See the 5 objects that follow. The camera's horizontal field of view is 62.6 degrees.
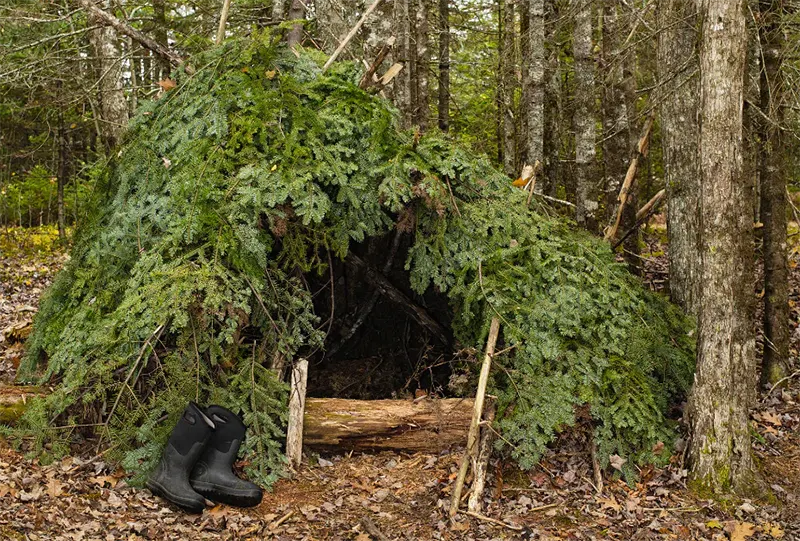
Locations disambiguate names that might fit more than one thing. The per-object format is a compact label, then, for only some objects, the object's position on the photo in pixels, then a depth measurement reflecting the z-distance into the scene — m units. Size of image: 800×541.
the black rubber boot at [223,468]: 4.59
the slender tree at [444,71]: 12.70
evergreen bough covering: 4.88
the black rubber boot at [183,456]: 4.48
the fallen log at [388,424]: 5.39
